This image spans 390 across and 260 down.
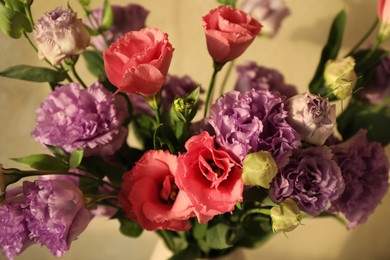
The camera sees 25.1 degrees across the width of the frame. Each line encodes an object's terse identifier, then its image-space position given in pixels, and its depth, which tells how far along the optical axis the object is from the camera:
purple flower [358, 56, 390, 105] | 0.81
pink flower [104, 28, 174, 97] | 0.63
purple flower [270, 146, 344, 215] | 0.67
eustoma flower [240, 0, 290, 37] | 0.83
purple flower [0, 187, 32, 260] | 0.65
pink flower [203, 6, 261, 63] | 0.67
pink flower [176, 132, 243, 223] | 0.64
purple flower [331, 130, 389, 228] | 0.74
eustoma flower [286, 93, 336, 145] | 0.65
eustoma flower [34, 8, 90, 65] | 0.66
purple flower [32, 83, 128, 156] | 0.69
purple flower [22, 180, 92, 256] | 0.65
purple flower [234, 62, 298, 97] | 0.82
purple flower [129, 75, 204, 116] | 0.79
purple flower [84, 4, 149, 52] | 0.78
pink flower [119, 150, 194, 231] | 0.68
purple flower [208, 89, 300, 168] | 0.64
